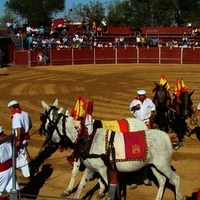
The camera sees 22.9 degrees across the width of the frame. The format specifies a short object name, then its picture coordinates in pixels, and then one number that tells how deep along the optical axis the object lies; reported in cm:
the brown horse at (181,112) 1394
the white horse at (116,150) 845
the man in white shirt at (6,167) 782
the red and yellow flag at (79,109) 891
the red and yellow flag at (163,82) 1434
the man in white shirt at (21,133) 990
